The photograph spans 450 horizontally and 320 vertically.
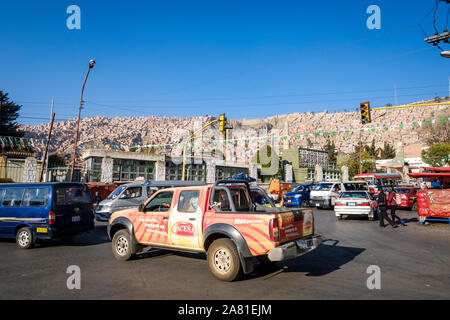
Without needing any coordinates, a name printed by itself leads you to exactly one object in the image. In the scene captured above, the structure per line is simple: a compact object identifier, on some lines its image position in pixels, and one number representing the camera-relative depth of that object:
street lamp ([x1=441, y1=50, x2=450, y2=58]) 14.53
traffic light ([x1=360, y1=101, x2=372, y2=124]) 18.83
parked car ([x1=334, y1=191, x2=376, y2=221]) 15.92
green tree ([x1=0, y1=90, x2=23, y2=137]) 42.34
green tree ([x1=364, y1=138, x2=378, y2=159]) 83.19
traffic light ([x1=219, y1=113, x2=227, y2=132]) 21.83
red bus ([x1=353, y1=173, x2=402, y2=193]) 34.88
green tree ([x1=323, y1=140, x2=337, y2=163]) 75.11
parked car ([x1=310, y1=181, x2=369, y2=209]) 22.25
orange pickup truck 5.40
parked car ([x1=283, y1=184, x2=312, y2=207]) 23.94
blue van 8.94
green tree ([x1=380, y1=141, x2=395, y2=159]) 91.12
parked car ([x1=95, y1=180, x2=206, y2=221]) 13.84
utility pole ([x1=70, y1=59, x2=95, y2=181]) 20.03
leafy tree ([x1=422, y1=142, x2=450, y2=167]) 57.98
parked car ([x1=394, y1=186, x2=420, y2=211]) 22.62
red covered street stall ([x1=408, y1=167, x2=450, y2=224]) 13.94
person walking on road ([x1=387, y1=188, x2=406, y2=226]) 14.16
